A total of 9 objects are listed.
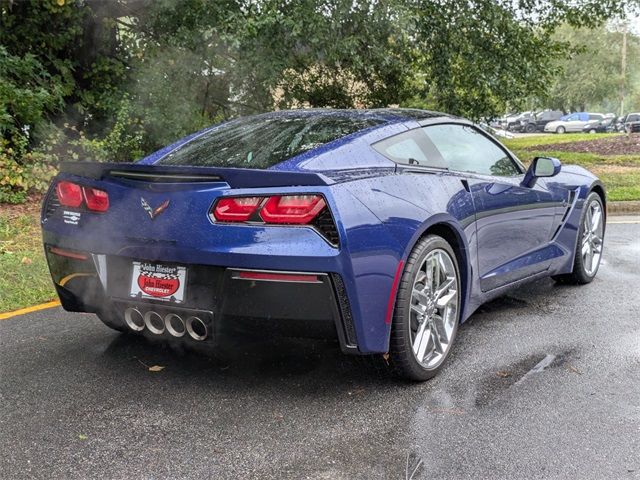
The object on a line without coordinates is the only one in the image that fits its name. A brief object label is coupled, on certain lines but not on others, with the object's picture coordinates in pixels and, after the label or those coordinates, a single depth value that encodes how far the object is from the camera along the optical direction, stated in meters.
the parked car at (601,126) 49.41
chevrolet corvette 2.92
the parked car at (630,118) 42.48
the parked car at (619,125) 47.01
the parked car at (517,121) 56.84
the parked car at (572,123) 50.97
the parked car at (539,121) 55.72
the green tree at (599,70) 55.28
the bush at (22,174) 8.51
